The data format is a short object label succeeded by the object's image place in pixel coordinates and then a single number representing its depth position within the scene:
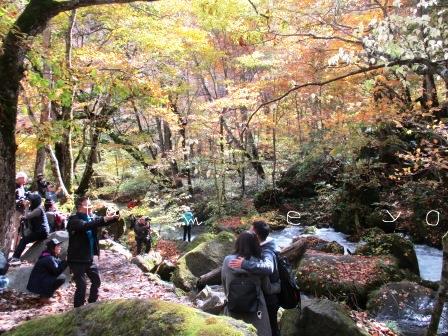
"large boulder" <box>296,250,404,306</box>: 9.42
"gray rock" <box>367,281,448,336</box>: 8.21
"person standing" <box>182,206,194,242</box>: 17.19
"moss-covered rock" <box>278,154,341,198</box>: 22.57
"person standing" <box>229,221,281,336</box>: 3.75
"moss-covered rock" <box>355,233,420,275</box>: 11.41
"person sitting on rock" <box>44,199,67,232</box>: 9.94
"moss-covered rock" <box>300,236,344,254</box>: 13.21
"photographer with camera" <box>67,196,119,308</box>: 5.50
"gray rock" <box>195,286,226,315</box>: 6.81
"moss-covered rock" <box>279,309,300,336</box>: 6.32
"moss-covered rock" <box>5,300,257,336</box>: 2.39
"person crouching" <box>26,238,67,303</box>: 6.54
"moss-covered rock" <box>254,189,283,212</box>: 22.69
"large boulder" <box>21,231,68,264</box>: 8.88
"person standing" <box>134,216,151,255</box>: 13.29
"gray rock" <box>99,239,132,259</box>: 12.29
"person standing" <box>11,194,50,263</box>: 8.16
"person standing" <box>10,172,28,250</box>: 8.81
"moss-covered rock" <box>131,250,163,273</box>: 10.86
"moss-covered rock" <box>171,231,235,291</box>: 10.13
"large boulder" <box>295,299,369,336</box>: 5.93
